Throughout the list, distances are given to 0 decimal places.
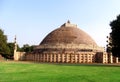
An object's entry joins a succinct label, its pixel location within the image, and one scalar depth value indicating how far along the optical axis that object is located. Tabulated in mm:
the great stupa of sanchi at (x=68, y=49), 30049
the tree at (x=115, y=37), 17751
